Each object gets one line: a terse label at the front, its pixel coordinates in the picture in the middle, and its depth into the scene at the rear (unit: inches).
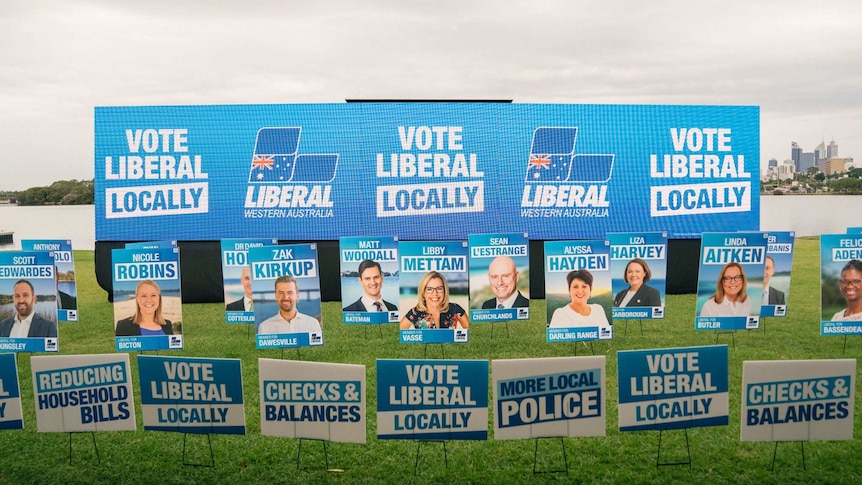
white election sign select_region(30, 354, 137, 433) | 211.5
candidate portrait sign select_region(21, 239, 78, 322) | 428.8
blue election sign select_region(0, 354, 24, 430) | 216.2
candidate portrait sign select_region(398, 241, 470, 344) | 343.3
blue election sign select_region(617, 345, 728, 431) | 201.8
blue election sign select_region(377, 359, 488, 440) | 199.8
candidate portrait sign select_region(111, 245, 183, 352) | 340.2
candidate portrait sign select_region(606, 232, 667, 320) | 388.8
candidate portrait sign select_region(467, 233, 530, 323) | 375.6
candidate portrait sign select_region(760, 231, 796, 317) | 407.2
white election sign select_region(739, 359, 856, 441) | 199.0
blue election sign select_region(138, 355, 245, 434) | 207.0
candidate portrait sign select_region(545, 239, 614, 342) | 343.3
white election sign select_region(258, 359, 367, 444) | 199.6
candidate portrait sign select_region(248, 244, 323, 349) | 338.0
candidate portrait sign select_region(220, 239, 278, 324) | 398.6
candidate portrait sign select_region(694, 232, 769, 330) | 369.1
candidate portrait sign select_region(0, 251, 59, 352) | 345.4
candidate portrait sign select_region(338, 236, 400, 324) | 390.9
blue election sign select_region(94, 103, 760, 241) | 566.6
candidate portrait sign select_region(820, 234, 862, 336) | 358.6
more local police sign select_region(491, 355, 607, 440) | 198.5
